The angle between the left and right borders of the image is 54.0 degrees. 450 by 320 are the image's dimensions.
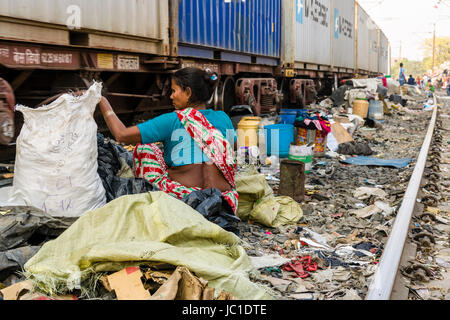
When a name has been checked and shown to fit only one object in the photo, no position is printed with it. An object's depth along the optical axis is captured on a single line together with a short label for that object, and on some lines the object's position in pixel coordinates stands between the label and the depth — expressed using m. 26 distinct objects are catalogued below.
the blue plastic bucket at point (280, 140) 6.10
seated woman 2.92
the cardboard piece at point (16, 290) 1.93
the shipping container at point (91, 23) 3.40
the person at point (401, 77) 29.94
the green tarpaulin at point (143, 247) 2.09
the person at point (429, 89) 26.52
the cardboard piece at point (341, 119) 9.24
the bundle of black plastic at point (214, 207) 2.85
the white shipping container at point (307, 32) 10.84
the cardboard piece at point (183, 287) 1.83
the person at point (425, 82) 37.94
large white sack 2.69
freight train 3.65
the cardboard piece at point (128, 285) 1.97
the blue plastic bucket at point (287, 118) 7.28
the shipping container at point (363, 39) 22.83
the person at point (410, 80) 34.94
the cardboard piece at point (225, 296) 1.90
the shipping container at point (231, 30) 6.07
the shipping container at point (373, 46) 28.61
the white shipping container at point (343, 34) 16.94
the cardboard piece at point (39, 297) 1.92
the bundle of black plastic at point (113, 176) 3.13
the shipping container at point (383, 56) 36.19
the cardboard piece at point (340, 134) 7.50
